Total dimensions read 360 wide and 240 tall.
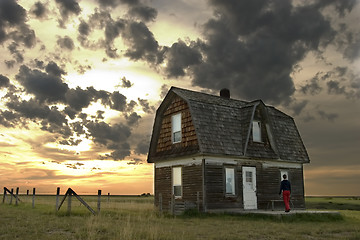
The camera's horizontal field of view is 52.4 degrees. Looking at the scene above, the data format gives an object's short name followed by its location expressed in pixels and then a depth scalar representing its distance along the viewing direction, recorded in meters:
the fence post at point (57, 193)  21.64
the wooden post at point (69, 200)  19.37
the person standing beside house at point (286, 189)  19.73
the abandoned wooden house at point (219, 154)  21.08
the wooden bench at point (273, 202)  21.82
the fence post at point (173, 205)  19.97
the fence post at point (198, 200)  20.39
